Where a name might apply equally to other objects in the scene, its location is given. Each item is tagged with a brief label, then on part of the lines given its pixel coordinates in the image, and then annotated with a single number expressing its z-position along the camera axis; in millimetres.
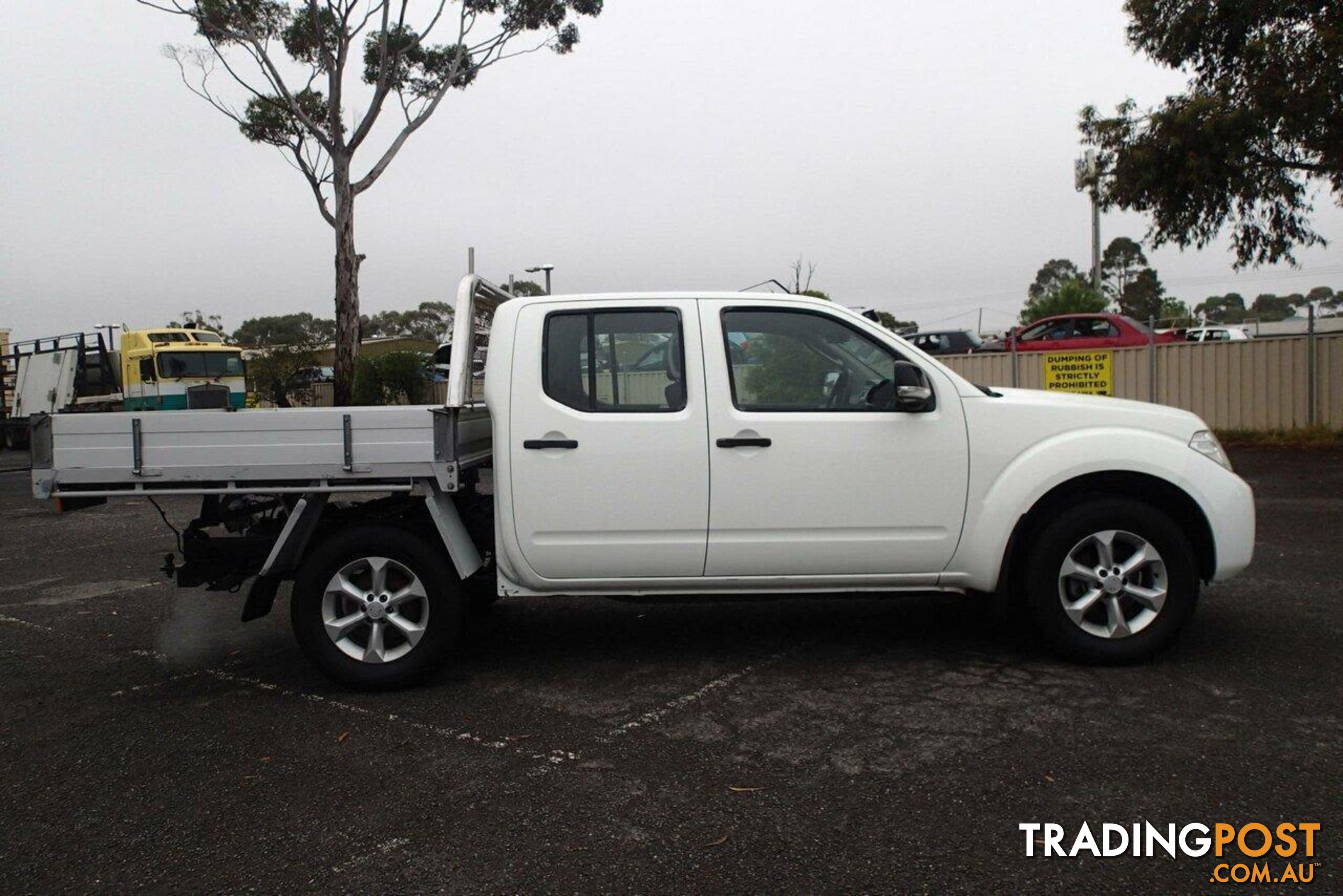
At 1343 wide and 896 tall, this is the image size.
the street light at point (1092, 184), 16141
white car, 24298
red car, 18266
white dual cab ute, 4641
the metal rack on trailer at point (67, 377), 23406
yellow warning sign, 17359
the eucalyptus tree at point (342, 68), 21875
